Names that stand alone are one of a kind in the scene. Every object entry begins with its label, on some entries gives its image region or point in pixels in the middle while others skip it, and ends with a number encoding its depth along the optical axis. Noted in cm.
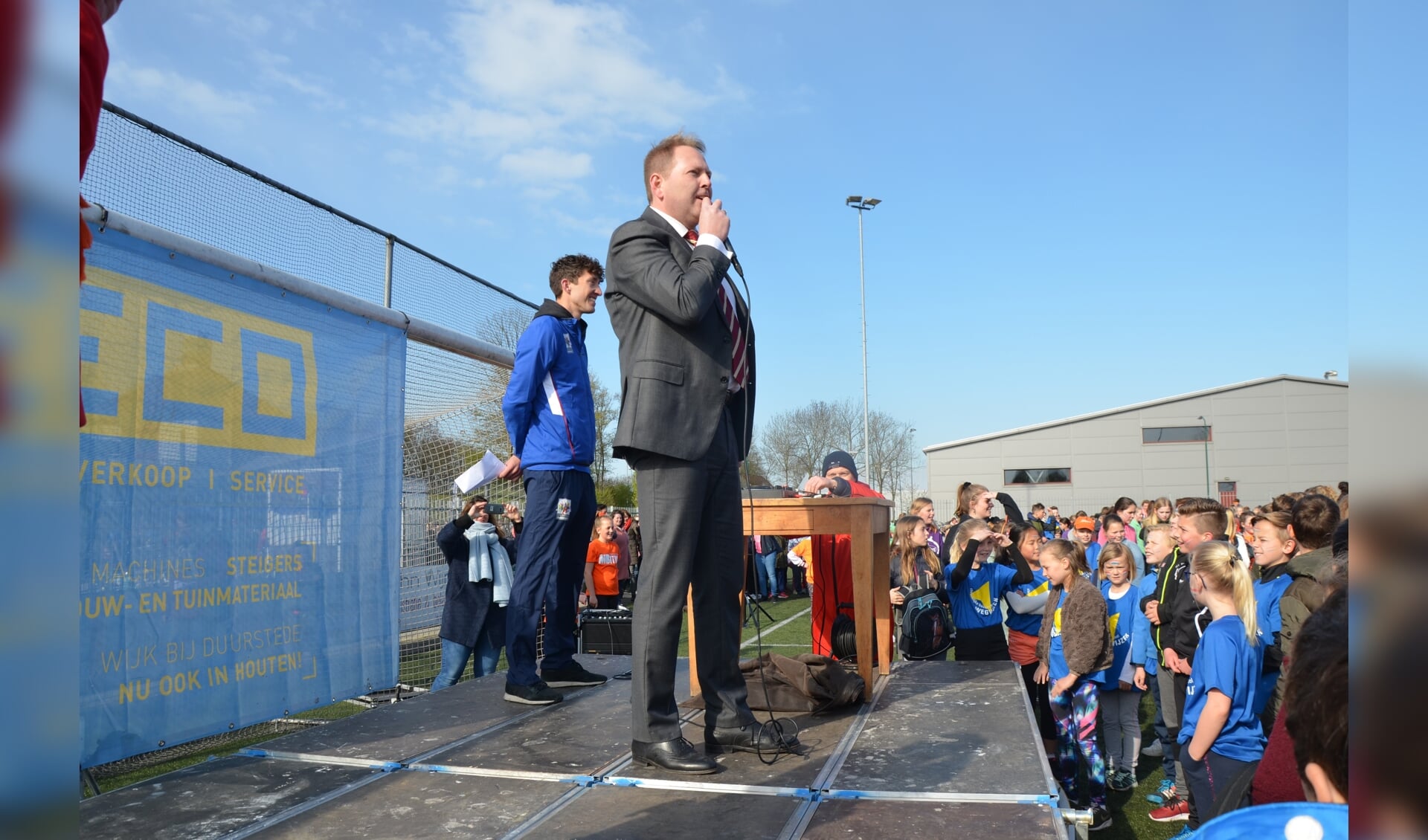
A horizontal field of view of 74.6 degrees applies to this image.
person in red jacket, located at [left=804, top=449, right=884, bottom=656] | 557
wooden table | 405
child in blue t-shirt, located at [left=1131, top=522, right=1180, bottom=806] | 598
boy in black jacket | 554
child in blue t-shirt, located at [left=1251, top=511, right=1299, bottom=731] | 434
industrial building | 4328
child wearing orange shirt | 1386
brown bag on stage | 384
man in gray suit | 310
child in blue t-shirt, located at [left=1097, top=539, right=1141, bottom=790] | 621
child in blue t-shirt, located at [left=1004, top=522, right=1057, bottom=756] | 602
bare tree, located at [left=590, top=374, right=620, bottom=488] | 2534
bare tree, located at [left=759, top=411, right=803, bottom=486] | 5003
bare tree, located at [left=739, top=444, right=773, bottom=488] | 4237
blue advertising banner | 374
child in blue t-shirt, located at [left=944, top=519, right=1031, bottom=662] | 636
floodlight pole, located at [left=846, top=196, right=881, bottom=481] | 3516
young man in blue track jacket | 448
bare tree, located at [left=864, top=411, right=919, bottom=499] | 5625
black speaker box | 873
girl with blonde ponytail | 387
